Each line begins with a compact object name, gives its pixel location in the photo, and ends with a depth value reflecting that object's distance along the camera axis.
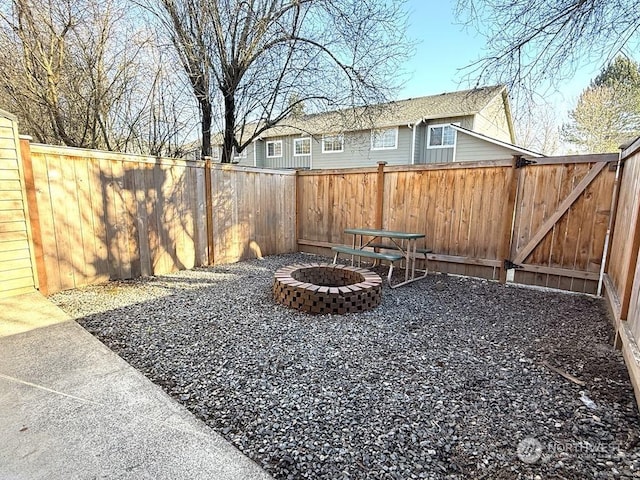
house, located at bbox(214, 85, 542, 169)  9.77
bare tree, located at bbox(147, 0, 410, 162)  5.66
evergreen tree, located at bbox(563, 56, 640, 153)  11.99
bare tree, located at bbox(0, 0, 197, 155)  5.07
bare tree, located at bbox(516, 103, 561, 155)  15.68
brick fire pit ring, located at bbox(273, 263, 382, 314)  3.27
